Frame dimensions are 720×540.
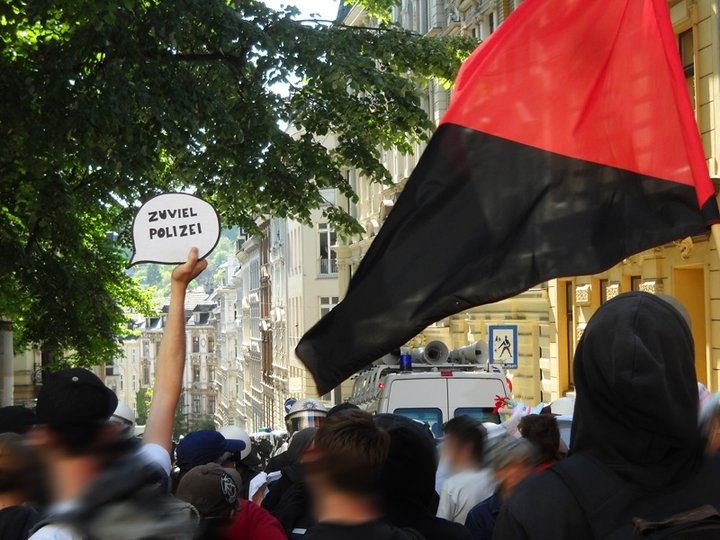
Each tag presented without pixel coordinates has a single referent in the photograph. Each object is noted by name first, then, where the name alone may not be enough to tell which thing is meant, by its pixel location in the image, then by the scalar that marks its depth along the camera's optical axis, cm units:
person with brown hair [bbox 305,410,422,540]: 363
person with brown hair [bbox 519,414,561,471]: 648
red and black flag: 585
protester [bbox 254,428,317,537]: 655
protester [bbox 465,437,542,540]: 638
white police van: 1612
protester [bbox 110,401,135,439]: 789
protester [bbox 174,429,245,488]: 685
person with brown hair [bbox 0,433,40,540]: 459
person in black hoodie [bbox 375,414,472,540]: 457
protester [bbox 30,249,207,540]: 291
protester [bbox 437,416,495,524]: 771
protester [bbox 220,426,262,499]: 916
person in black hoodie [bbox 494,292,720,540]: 274
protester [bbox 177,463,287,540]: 511
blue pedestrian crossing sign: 2233
